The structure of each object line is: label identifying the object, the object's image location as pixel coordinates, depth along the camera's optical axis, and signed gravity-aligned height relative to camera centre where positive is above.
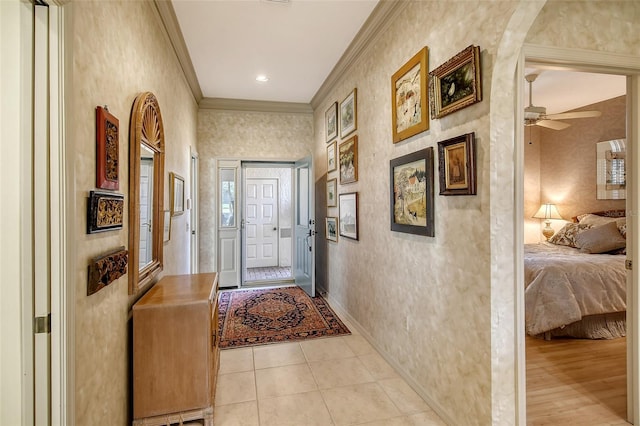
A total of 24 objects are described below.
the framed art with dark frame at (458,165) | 1.71 +0.28
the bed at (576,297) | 3.05 -0.83
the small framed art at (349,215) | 3.44 -0.02
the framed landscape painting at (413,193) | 2.13 +0.15
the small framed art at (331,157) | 4.16 +0.76
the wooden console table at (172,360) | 1.86 -0.88
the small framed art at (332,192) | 4.17 +0.28
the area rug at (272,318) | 3.31 -1.27
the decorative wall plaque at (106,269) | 1.40 -0.27
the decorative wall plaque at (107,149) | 1.47 +0.32
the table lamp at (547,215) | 5.46 -0.05
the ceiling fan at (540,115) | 3.67 +1.16
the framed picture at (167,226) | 2.79 -0.12
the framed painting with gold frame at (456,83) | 1.67 +0.75
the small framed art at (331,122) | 4.10 +1.24
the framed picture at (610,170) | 4.57 +0.63
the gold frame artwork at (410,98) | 2.15 +0.85
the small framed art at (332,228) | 4.13 -0.21
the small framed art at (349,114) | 3.43 +1.13
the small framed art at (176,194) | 3.10 +0.20
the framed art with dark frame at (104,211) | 1.39 +0.01
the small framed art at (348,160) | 3.43 +0.61
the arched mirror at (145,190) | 1.90 +0.16
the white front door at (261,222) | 6.82 -0.20
